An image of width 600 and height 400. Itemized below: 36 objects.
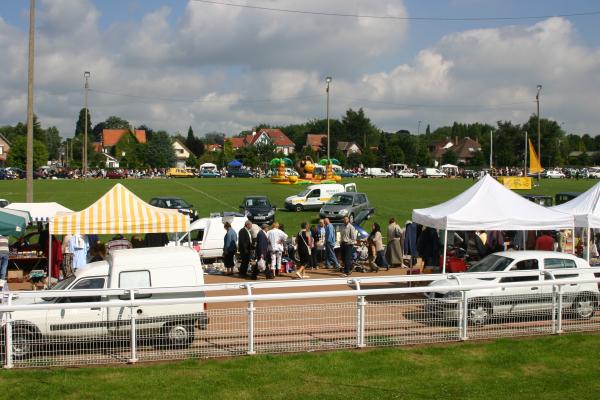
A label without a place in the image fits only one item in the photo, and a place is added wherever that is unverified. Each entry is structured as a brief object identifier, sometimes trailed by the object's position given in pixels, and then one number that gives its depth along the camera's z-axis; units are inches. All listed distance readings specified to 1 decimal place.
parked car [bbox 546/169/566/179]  3481.5
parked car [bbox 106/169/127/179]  3442.9
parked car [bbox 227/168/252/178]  3649.1
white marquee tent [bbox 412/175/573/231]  606.9
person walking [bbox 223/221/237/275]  721.0
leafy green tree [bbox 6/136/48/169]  3880.4
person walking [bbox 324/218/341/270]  746.2
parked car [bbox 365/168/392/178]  3801.7
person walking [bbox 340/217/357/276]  711.7
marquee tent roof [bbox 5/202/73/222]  784.3
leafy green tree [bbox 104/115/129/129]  7076.8
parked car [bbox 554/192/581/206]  1288.6
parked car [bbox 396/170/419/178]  3836.1
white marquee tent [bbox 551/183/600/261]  637.9
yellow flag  2438.7
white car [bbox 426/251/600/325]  404.7
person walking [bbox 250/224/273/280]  685.5
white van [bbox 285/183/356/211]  1540.4
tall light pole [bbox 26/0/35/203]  821.2
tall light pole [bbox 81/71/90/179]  2630.4
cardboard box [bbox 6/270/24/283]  671.1
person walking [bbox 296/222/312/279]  721.8
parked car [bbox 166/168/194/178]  3558.1
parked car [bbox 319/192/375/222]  1307.8
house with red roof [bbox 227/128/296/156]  6373.0
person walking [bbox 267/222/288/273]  691.4
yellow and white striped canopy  591.8
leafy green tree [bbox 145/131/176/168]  4562.0
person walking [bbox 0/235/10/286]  609.6
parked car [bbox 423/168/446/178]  3843.5
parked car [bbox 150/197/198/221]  1315.8
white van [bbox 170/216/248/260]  813.2
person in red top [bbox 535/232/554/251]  666.2
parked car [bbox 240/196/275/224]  1282.0
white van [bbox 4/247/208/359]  350.9
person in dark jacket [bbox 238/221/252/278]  689.0
